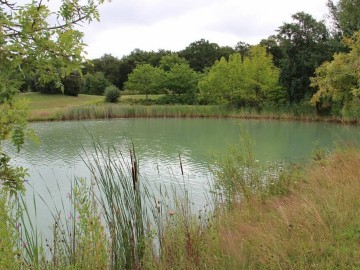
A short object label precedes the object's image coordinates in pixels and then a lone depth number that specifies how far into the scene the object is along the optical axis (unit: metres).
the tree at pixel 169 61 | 51.65
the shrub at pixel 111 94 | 41.62
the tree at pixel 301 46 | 28.77
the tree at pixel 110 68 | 58.47
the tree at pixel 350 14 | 19.27
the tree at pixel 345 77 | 11.81
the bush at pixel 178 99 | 40.12
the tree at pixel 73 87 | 46.14
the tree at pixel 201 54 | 58.72
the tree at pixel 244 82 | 33.53
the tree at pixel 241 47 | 60.34
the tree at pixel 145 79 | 43.69
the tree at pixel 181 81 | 41.94
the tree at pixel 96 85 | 53.31
